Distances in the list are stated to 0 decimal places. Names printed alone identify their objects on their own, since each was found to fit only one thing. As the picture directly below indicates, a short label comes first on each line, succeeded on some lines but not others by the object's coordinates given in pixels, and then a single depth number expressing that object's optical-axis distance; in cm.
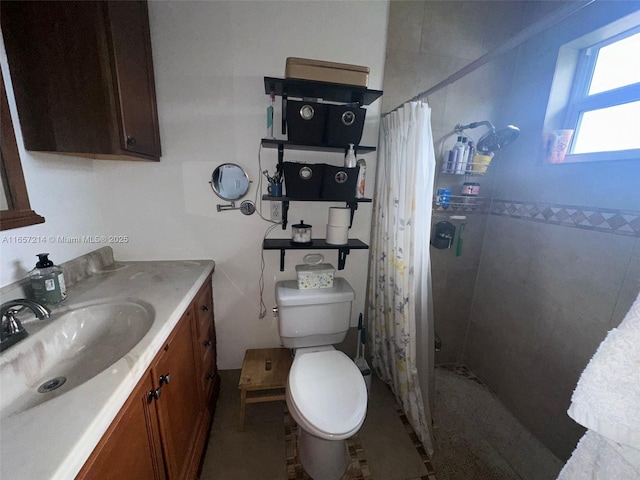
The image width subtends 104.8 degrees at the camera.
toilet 104
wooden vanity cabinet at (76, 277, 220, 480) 61
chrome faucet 70
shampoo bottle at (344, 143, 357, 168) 133
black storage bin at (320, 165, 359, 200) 132
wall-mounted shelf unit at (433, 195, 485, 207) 167
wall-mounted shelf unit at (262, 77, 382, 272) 122
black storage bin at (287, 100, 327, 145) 121
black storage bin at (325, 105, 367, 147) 124
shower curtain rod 62
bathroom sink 66
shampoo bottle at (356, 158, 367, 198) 140
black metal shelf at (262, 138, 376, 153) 129
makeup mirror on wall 142
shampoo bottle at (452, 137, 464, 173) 154
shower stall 116
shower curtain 120
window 116
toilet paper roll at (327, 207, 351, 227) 143
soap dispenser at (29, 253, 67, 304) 88
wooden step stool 139
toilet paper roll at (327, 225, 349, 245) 146
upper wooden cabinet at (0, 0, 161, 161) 85
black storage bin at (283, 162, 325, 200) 130
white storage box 146
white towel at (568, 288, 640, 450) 50
